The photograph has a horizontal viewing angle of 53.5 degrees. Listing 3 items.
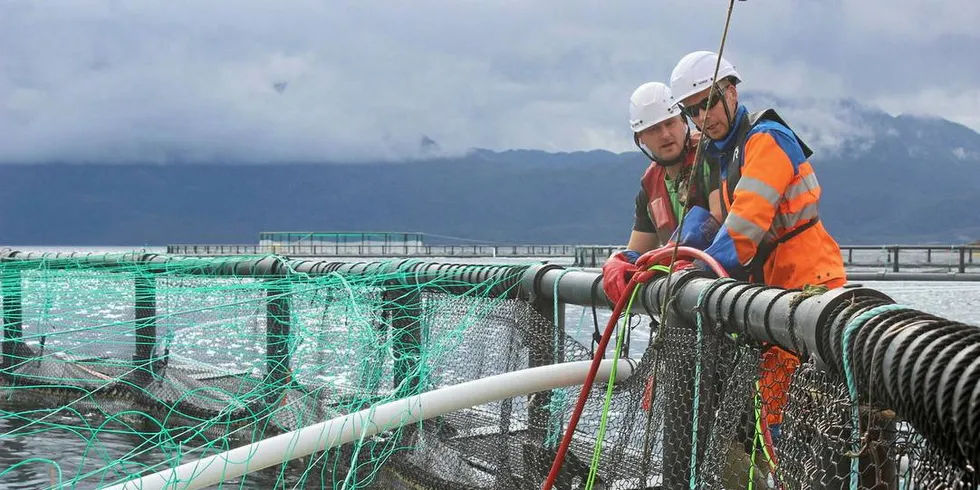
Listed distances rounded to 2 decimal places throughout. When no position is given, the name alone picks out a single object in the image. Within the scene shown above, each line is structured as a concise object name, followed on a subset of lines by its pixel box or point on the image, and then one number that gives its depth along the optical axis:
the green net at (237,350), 4.85
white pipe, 2.85
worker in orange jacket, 3.56
